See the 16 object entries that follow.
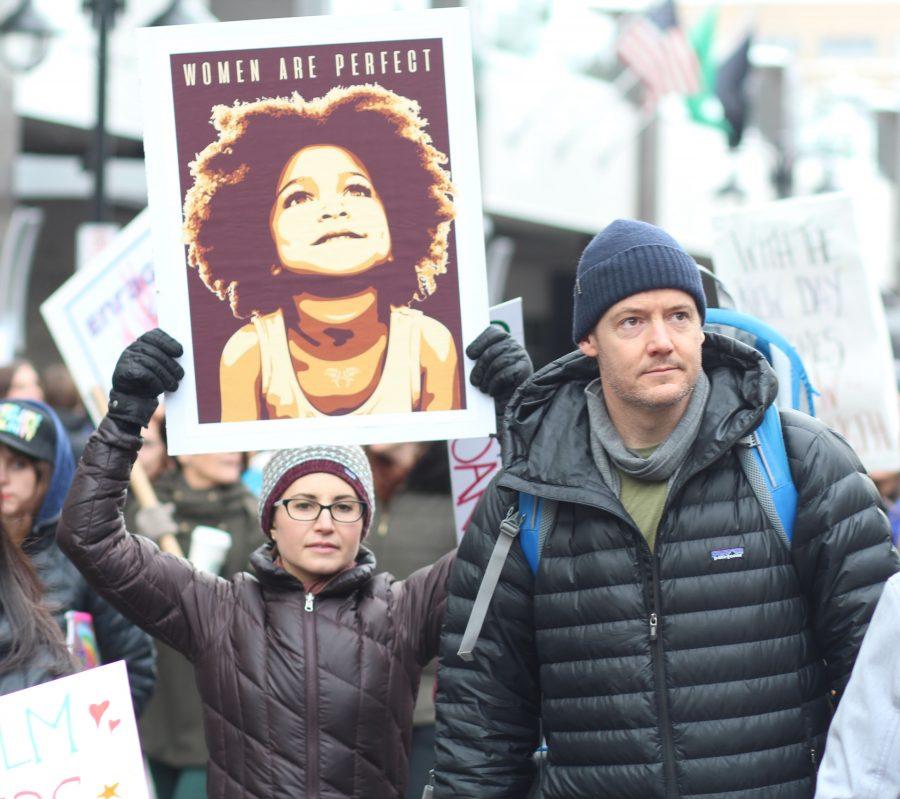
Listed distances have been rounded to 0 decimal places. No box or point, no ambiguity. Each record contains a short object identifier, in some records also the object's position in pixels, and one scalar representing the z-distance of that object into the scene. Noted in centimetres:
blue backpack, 657
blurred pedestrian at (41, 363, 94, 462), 1642
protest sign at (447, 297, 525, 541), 966
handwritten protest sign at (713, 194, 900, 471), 1166
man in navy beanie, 648
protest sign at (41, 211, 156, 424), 1097
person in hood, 1011
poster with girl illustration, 796
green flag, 4691
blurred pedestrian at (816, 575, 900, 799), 573
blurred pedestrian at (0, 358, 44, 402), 1453
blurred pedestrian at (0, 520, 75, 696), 738
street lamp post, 2284
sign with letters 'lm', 710
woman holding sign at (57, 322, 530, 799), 795
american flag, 4153
